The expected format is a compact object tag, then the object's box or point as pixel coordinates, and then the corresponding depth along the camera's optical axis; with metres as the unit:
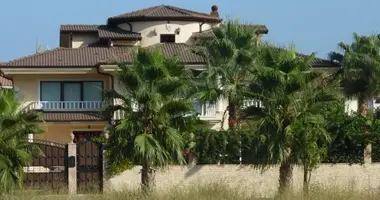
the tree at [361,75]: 47.22
